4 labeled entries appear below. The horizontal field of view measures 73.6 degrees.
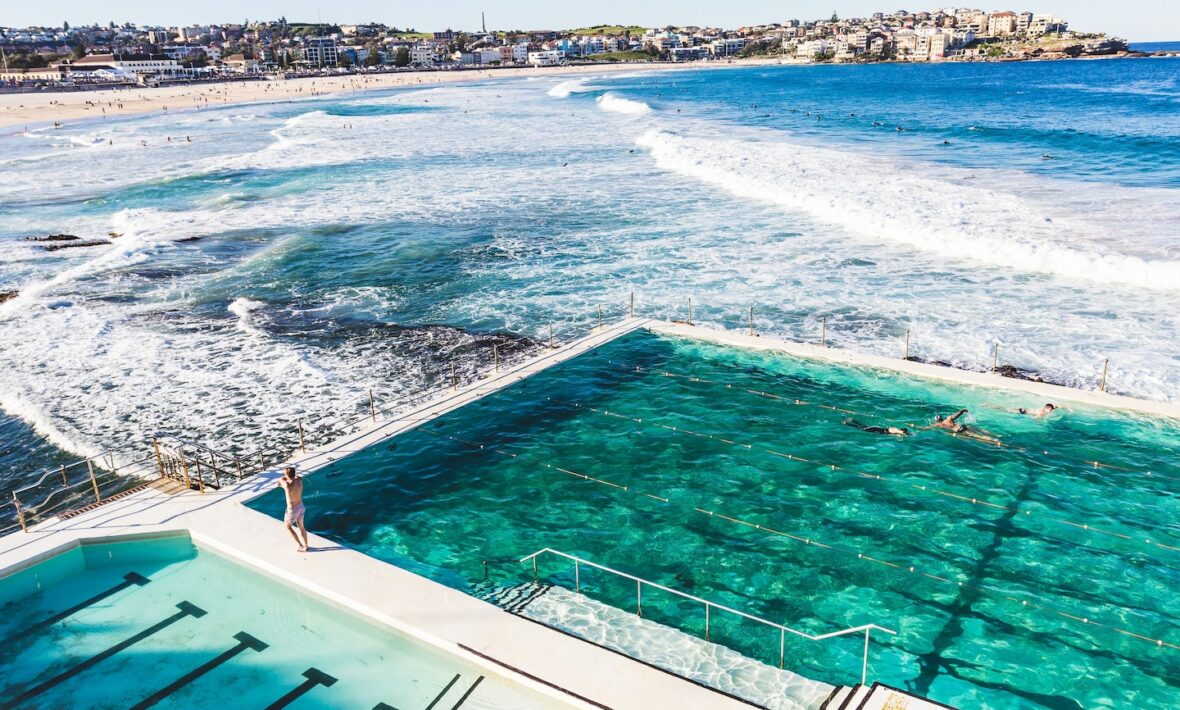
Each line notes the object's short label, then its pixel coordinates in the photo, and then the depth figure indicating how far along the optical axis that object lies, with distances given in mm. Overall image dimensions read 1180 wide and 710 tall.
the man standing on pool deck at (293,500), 10922
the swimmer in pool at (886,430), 15562
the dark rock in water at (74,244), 34062
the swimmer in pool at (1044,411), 16148
